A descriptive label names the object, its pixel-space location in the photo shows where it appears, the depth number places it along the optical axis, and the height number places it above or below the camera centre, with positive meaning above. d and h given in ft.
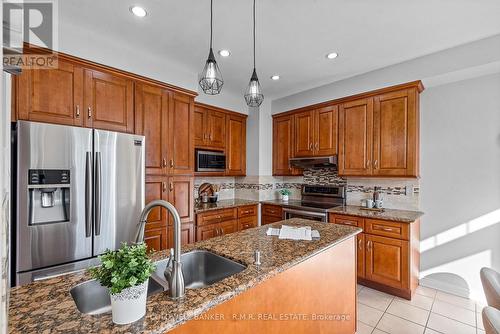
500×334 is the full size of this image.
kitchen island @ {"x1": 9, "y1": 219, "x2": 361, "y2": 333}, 2.61 -1.71
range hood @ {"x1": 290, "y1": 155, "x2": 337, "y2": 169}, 11.57 +0.21
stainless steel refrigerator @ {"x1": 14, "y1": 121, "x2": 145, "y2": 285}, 5.82 -0.84
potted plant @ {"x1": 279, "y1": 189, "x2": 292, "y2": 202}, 13.51 -1.65
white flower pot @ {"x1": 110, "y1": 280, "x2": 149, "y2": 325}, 2.50 -1.47
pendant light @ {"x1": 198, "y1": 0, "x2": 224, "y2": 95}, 5.29 +2.01
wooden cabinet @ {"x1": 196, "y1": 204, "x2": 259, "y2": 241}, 10.82 -2.74
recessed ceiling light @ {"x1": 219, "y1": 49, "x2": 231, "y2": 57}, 8.70 +4.18
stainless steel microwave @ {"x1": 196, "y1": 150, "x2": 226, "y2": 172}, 11.75 +0.25
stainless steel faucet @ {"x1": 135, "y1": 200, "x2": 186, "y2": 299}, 3.06 -1.35
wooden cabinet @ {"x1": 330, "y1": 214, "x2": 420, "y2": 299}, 8.63 -3.38
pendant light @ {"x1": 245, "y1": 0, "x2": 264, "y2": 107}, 6.17 +1.94
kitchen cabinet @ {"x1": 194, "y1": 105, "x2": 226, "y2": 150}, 12.03 +1.97
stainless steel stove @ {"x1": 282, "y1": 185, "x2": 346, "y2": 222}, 10.95 -1.94
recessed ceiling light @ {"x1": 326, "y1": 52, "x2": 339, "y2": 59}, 8.87 +4.19
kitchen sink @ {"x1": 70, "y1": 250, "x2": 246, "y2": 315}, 3.46 -1.94
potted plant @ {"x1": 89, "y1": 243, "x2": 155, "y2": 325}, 2.48 -1.20
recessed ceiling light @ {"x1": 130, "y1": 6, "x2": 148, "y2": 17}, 6.38 +4.21
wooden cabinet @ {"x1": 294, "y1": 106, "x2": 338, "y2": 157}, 11.65 +1.75
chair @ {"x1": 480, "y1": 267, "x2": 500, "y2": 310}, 4.06 -2.10
